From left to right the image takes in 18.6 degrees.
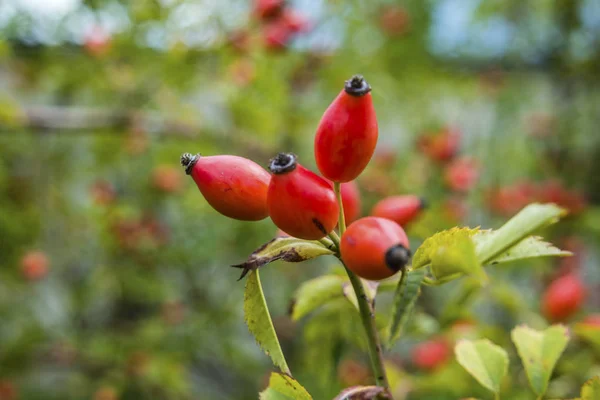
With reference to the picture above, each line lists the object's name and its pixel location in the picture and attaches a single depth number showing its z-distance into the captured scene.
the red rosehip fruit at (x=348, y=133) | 0.38
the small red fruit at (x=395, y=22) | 1.44
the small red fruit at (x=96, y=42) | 0.95
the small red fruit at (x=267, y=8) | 0.99
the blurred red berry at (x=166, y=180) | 1.36
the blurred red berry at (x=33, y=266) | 1.26
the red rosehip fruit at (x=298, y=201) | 0.37
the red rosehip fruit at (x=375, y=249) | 0.37
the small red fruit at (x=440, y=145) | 1.17
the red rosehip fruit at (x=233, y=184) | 0.38
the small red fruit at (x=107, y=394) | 1.10
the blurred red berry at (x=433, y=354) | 0.78
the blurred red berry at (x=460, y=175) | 1.13
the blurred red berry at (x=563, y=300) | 0.54
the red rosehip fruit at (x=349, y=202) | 0.42
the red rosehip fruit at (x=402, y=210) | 0.43
